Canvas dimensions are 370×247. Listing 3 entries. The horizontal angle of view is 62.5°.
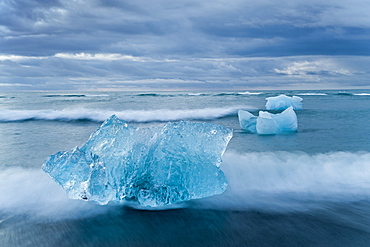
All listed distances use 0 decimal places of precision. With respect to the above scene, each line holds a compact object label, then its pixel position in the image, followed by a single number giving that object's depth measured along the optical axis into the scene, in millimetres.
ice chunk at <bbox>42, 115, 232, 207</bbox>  3148
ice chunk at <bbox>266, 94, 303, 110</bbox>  17328
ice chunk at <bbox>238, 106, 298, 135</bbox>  8641
